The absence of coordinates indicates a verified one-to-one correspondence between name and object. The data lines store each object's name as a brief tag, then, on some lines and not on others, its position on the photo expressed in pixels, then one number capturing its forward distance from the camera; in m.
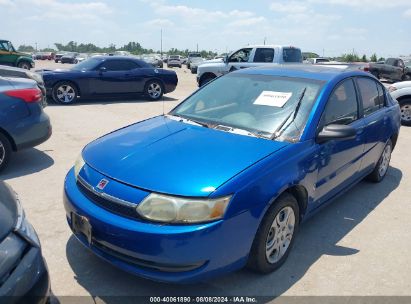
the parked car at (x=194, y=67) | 31.34
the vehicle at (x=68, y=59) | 49.28
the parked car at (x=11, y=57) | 21.53
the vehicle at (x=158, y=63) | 36.39
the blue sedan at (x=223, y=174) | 2.50
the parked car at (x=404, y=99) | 9.45
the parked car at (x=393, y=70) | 21.80
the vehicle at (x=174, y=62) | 44.94
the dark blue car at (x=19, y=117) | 5.07
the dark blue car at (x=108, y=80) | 11.09
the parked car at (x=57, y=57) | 54.99
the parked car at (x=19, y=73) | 8.92
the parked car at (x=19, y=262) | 1.87
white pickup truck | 12.84
